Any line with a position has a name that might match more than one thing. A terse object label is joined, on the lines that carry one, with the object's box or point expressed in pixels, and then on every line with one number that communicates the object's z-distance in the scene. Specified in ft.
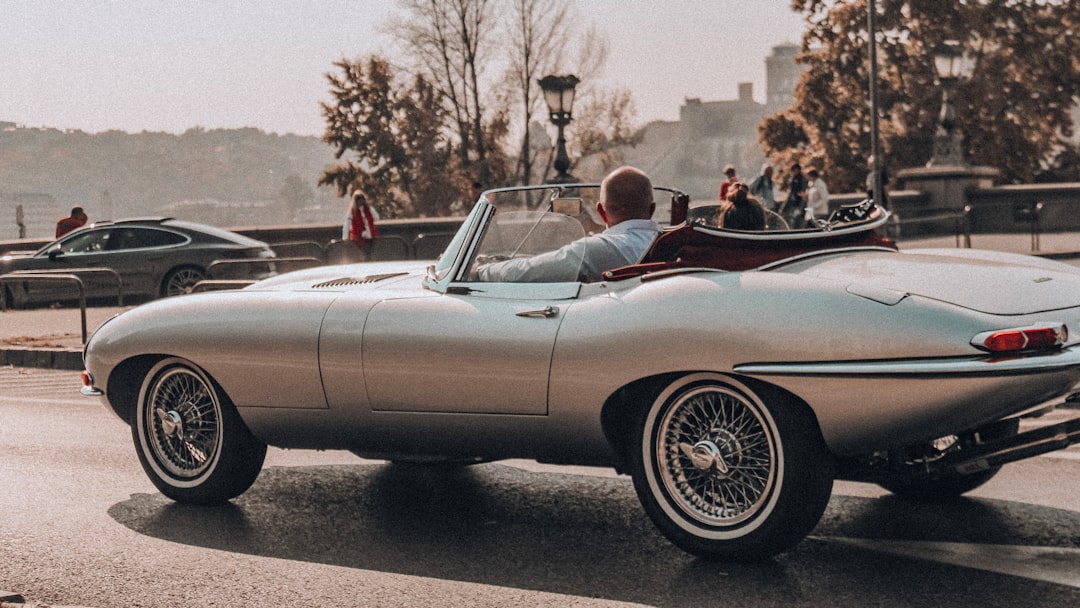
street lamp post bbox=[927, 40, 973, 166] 98.32
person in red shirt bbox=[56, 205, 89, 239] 79.41
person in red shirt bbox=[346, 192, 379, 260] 70.77
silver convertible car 15.12
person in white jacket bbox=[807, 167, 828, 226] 78.45
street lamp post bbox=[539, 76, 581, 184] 76.54
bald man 18.08
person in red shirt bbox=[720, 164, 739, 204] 66.14
